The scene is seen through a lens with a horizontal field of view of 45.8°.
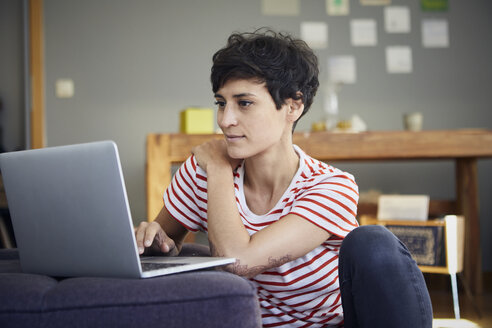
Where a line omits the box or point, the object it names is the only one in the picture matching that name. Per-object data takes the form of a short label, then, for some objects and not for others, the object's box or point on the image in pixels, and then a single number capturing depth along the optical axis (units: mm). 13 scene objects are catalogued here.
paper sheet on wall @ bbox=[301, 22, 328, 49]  3697
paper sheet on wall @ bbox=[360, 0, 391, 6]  3711
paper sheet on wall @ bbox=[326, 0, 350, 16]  3701
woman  1139
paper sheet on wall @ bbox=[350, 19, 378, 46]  3693
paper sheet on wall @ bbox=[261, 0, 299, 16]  3695
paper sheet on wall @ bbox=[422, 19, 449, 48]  3693
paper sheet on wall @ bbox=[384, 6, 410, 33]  3707
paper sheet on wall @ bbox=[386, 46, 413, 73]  3691
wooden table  2594
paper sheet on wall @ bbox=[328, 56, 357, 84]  3689
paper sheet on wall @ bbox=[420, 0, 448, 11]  3705
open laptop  829
